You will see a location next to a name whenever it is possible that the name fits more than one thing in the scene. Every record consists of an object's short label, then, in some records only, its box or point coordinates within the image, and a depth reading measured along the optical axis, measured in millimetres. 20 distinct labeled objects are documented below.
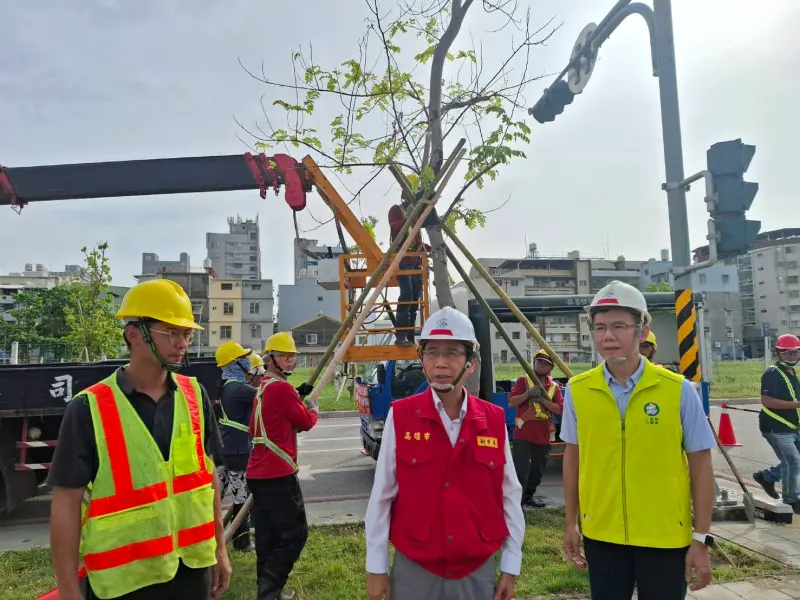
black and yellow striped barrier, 5500
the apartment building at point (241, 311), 61938
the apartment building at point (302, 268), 81562
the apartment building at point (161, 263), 97338
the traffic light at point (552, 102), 5836
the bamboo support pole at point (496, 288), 5551
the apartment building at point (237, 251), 95375
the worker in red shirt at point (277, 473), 4156
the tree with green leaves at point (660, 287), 57031
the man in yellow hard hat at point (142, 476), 2113
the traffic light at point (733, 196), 4957
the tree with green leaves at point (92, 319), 16062
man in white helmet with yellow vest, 2551
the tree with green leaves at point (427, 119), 5093
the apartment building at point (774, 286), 75812
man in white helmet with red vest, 2197
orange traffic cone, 9039
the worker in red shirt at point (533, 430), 6559
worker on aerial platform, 6621
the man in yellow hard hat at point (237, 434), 5449
